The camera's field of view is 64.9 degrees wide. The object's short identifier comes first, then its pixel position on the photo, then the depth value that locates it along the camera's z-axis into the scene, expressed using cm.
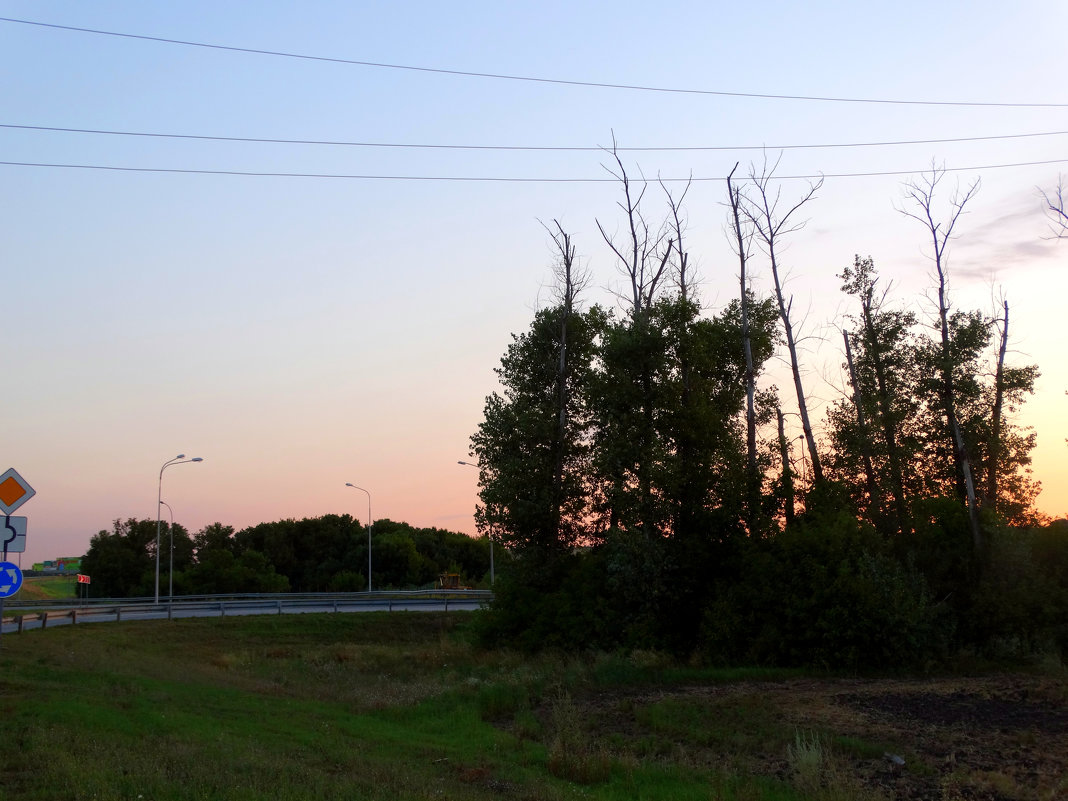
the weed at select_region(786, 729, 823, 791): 1309
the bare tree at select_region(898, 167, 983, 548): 2922
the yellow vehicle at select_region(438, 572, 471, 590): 7394
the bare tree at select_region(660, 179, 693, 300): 3834
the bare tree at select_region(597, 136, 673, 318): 3891
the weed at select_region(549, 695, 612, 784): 1399
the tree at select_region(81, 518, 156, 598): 9750
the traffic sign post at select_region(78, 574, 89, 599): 8569
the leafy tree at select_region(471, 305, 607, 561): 3869
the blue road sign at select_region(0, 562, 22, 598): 1648
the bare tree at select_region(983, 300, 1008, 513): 3378
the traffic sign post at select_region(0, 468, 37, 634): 1720
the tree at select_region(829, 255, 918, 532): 3512
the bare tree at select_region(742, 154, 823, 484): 3198
